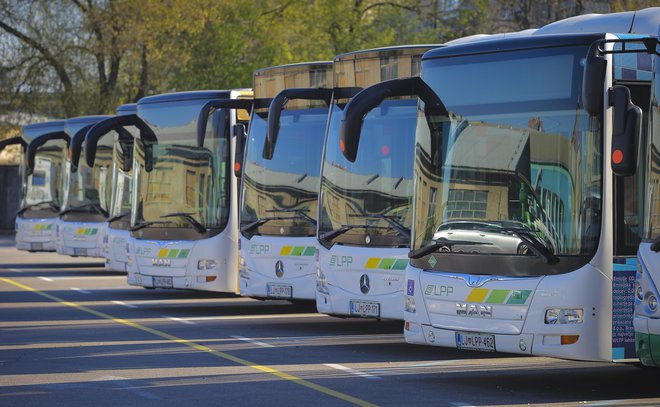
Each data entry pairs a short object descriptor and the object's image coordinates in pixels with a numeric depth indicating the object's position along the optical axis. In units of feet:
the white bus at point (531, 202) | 35.17
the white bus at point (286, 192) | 54.95
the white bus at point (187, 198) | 60.85
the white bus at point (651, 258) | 32.81
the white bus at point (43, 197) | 100.42
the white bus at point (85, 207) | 91.30
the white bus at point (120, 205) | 77.29
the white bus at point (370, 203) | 47.09
